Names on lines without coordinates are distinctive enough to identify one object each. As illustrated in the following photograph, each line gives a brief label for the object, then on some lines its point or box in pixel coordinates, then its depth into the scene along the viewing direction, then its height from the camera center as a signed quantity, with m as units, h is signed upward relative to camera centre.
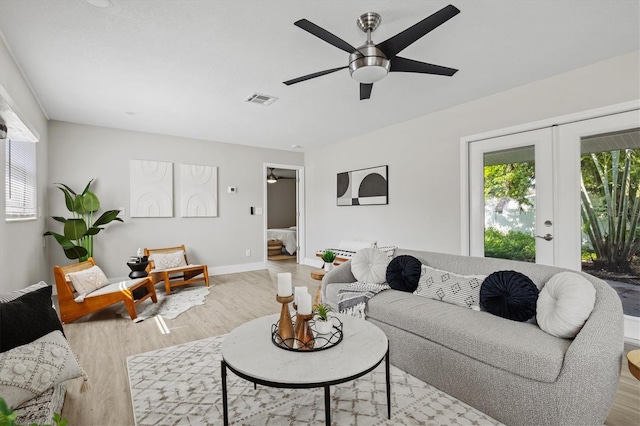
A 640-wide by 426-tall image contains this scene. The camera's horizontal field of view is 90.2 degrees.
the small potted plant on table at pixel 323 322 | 1.91 -0.65
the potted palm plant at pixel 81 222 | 4.11 -0.07
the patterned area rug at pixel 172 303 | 3.70 -1.11
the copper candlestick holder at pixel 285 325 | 1.77 -0.63
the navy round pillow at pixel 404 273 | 2.83 -0.52
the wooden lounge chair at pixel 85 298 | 3.33 -0.87
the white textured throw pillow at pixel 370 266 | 3.09 -0.49
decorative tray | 1.71 -0.70
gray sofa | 1.53 -0.79
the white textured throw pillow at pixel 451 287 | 2.43 -0.58
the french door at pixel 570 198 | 2.90 +0.18
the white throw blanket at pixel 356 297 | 2.71 -0.71
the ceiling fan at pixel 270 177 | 9.02 +1.13
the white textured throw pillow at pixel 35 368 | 1.40 -0.72
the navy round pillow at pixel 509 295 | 2.08 -0.54
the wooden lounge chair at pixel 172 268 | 4.64 -0.78
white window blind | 2.84 +0.38
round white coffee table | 1.43 -0.72
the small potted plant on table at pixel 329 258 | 4.20 -0.55
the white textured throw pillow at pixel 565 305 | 1.76 -0.52
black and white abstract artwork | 5.09 +0.50
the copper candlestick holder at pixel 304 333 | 1.72 -0.65
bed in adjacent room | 8.20 -0.56
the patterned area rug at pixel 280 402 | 1.80 -1.14
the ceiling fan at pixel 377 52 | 1.87 +1.10
